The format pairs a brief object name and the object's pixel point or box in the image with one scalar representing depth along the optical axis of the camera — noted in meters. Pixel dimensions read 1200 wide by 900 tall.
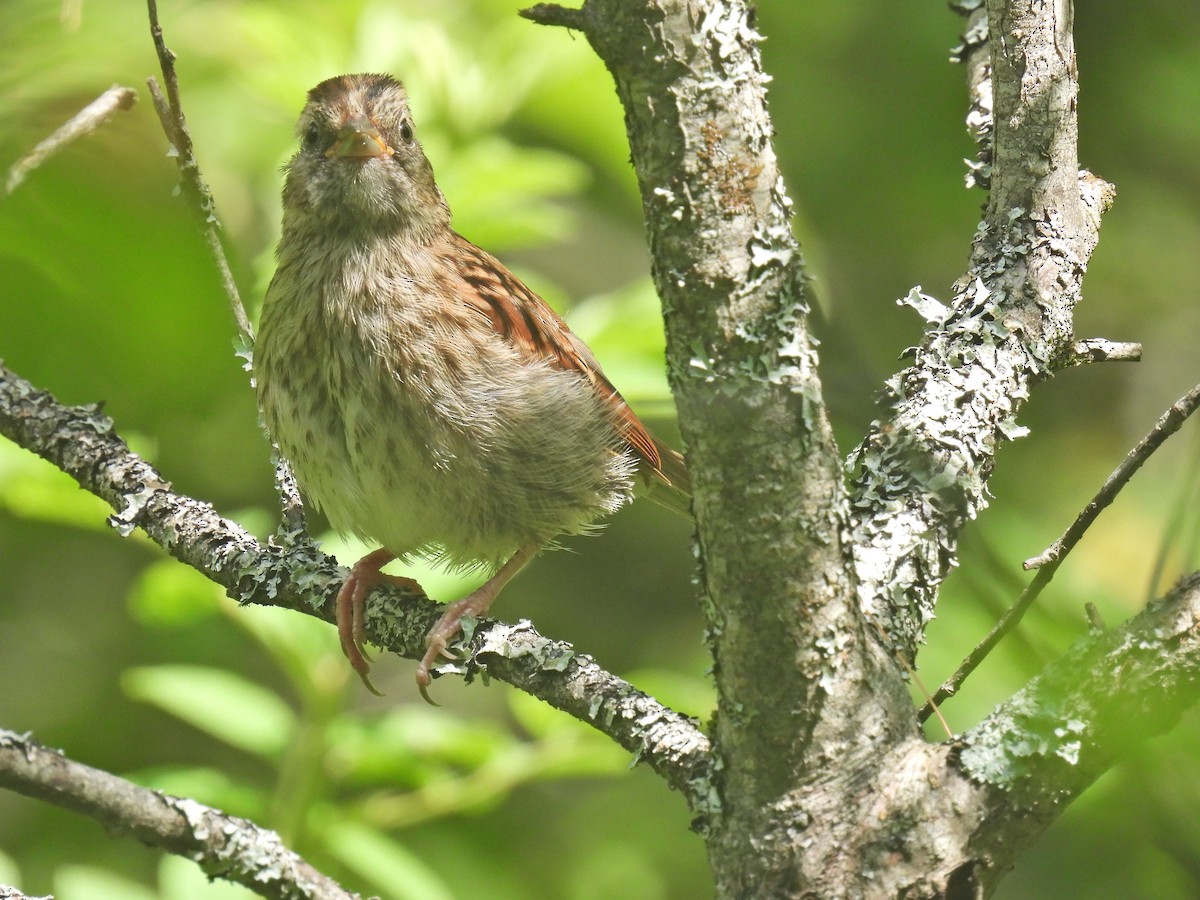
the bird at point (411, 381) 6.35
